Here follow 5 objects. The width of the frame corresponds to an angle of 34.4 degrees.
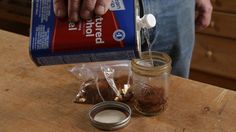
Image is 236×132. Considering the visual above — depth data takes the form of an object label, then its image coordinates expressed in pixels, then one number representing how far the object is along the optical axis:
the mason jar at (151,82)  0.70
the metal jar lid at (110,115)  0.67
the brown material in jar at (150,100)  0.71
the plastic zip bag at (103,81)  0.76
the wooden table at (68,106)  0.68
